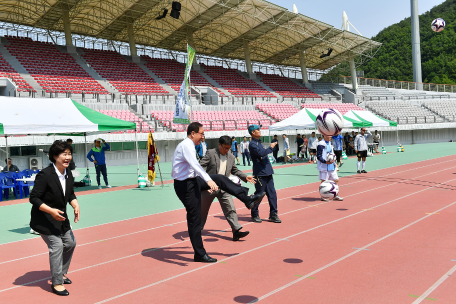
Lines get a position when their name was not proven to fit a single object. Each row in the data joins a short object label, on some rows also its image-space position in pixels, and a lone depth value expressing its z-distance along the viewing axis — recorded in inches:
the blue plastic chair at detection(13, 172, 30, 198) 496.7
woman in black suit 172.6
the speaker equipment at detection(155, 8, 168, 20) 1435.8
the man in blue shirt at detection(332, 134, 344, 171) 748.0
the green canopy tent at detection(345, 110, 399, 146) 1009.7
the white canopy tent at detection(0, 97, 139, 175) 455.5
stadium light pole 2337.6
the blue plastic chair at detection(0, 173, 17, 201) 489.2
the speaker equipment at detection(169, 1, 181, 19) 1247.5
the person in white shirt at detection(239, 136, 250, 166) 890.3
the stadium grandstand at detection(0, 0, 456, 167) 1235.1
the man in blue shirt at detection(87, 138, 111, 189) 544.7
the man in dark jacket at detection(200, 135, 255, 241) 254.7
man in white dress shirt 208.2
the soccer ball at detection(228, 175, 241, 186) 274.8
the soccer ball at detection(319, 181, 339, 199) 390.3
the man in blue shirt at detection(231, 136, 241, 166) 953.0
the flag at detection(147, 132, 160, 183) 542.0
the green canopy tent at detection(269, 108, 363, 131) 878.4
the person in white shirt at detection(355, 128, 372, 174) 633.0
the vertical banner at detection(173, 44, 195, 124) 507.2
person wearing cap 302.7
